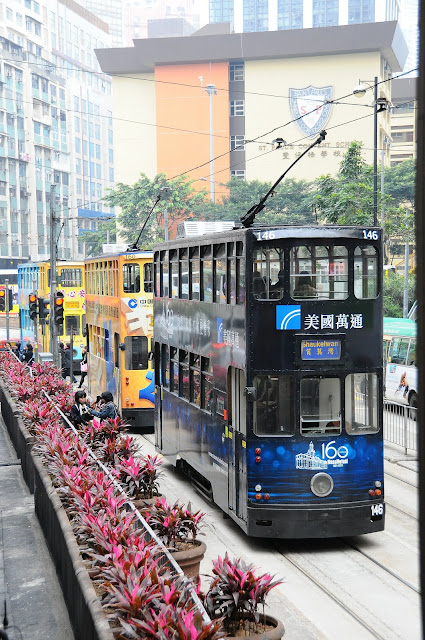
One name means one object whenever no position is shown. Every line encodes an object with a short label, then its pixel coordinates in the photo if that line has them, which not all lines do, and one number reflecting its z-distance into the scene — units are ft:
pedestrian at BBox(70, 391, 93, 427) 51.67
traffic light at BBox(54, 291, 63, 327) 88.33
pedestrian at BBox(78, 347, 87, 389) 100.96
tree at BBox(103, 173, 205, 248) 225.15
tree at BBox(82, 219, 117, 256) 262.12
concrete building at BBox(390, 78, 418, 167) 356.59
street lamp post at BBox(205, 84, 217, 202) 260.09
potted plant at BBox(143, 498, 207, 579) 28.37
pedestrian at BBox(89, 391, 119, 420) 51.26
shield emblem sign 267.39
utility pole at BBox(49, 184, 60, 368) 89.28
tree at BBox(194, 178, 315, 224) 226.38
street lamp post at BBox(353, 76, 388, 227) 65.25
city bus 82.12
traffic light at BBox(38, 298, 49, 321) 95.12
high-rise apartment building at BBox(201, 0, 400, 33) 460.14
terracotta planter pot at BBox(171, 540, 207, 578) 28.04
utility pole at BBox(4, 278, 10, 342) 105.81
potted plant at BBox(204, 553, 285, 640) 21.95
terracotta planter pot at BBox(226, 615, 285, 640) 21.62
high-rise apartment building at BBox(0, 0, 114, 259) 323.98
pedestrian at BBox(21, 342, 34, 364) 115.91
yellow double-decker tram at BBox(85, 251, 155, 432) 70.69
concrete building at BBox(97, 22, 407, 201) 266.16
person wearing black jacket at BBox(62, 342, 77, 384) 115.69
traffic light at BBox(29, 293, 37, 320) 94.22
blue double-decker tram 37.78
